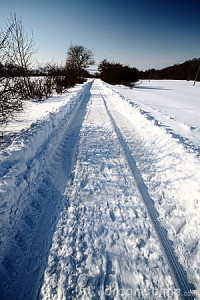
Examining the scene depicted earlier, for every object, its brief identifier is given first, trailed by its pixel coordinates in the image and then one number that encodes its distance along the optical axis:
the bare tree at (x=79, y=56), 49.16
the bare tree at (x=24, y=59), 10.97
